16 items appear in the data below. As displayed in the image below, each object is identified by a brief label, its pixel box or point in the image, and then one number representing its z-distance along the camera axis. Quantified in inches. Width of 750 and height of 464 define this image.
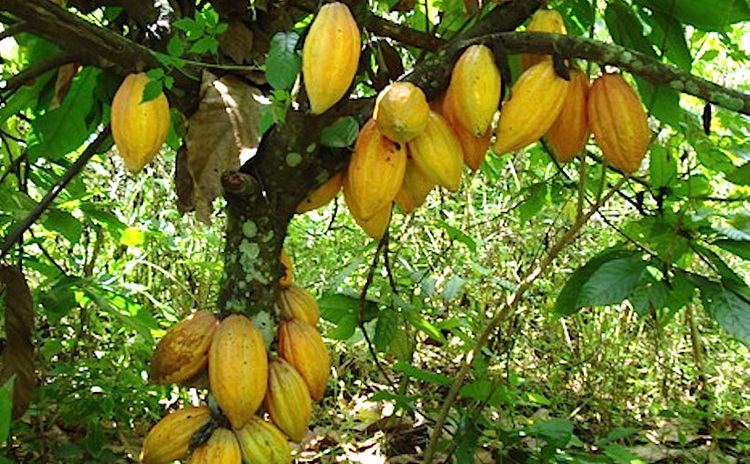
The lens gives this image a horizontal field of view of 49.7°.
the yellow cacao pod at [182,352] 46.9
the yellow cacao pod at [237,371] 44.9
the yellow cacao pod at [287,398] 47.1
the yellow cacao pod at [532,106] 43.0
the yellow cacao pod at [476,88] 42.9
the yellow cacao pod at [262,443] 46.1
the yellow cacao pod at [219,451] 45.4
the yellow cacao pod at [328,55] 44.1
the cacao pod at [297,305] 51.7
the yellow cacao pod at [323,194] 51.6
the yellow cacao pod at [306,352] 49.5
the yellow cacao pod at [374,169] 45.1
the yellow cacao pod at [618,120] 44.0
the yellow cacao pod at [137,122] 46.2
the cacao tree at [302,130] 43.9
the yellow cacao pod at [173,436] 46.6
